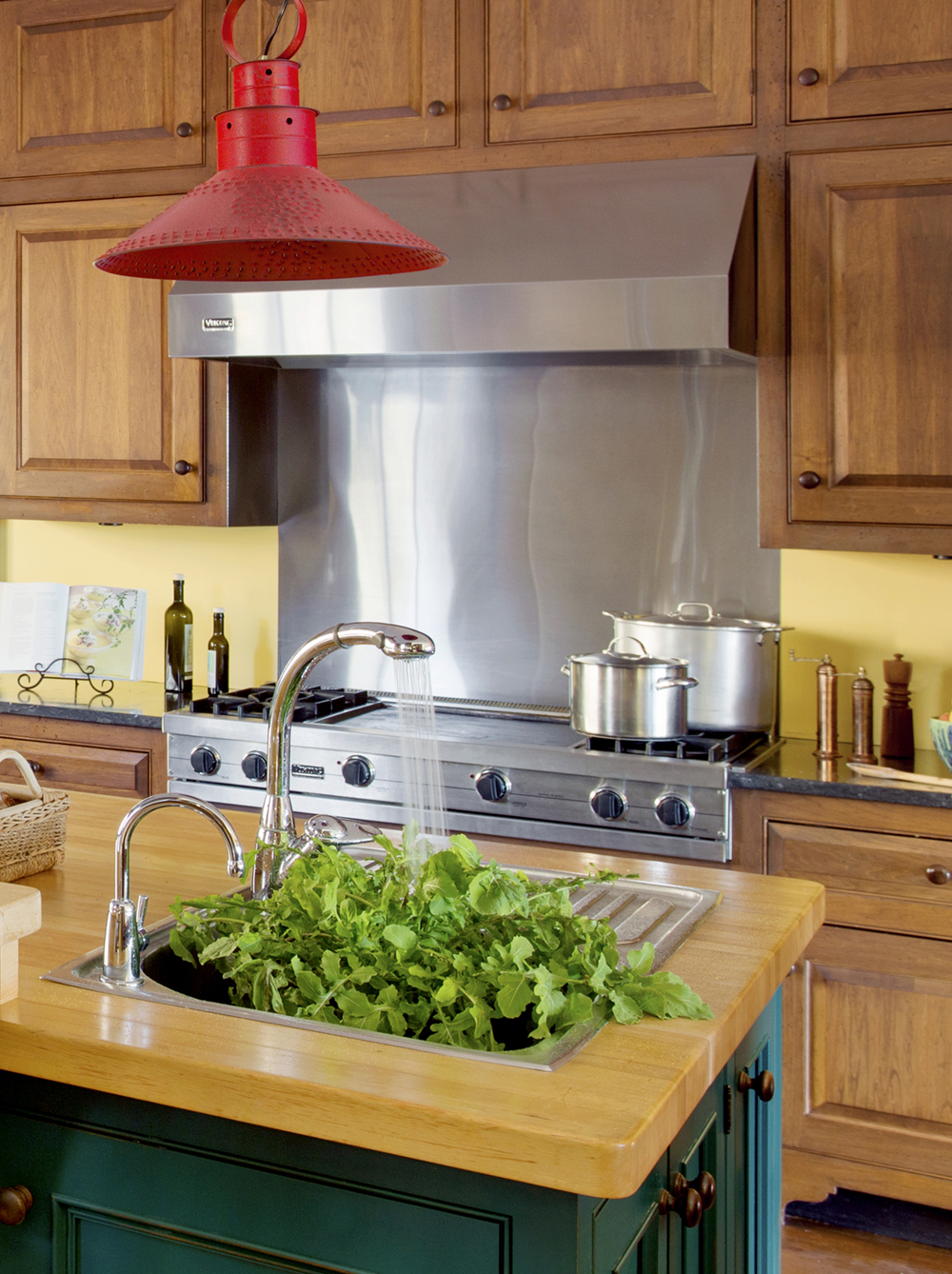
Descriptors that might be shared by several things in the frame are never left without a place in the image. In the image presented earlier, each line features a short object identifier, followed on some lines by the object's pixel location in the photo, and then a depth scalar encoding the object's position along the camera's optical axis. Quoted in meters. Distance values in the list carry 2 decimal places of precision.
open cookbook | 3.67
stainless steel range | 2.77
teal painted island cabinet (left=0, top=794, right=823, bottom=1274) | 1.15
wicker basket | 1.84
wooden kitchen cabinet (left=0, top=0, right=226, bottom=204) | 3.35
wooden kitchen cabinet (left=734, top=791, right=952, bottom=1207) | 2.62
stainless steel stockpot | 3.01
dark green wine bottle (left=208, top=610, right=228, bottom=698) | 3.54
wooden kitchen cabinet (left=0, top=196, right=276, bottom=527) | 3.42
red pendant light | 1.32
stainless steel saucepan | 2.82
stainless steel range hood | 2.72
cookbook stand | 3.65
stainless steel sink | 1.28
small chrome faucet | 1.45
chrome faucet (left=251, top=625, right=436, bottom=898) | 1.59
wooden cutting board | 1.40
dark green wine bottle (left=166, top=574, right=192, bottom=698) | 3.61
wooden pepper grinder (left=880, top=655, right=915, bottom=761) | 2.94
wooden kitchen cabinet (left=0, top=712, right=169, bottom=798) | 3.32
